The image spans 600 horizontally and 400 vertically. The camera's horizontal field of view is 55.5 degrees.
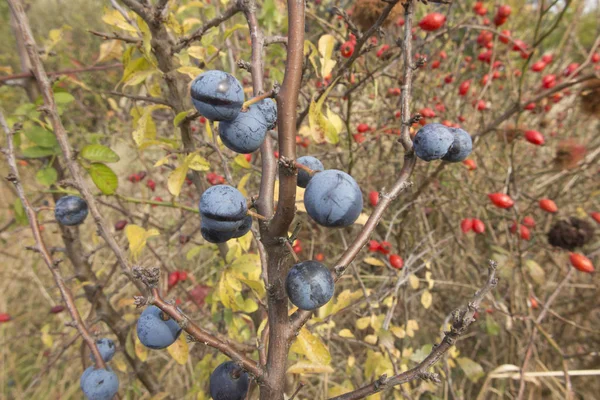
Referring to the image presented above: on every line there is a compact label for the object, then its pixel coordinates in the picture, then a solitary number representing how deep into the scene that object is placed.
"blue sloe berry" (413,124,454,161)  0.17
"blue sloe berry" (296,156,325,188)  0.17
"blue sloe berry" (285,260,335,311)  0.15
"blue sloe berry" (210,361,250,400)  0.18
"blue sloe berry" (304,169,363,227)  0.15
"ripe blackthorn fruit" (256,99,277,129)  0.16
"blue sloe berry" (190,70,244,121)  0.15
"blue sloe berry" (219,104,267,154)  0.16
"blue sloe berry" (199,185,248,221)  0.15
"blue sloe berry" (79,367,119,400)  0.21
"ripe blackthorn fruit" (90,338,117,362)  0.24
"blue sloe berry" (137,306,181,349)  0.18
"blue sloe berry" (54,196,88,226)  0.25
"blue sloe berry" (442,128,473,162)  0.18
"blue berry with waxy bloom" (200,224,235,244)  0.16
